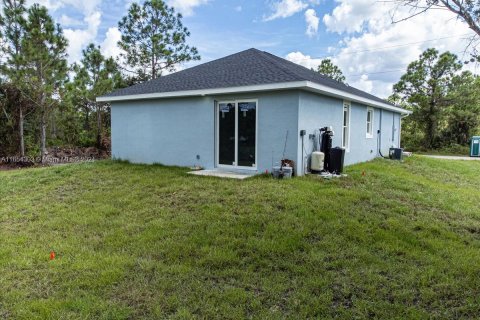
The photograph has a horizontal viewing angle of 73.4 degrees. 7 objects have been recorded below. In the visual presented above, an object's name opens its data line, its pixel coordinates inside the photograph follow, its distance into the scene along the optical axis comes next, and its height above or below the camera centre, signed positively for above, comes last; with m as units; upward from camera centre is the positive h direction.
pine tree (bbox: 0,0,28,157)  12.19 +4.11
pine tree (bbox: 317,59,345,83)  27.39 +6.06
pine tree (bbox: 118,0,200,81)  17.89 +5.69
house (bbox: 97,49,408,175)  8.02 +0.69
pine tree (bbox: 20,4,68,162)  12.31 +3.10
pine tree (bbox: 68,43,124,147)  14.24 +2.90
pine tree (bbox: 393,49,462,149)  20.59 +3.59
